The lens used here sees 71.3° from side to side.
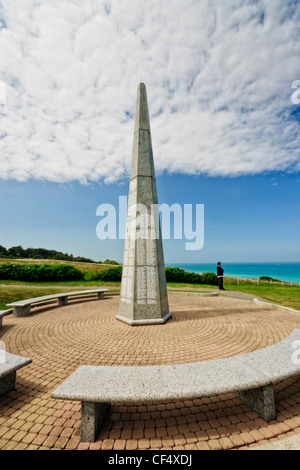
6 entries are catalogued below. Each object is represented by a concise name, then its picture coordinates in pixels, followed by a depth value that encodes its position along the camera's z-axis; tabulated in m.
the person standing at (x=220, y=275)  13.90
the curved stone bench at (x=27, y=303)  7.14
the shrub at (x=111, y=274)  17.34
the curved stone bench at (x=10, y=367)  2.95
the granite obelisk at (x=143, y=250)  6.38
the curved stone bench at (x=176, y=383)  2.22
